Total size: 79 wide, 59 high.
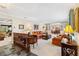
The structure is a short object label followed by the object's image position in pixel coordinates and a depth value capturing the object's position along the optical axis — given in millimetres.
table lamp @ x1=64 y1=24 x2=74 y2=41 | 714
